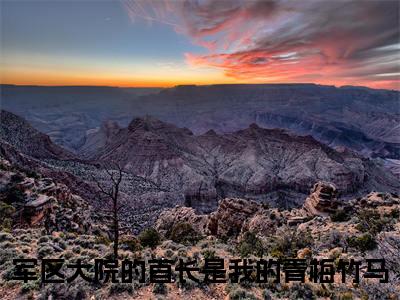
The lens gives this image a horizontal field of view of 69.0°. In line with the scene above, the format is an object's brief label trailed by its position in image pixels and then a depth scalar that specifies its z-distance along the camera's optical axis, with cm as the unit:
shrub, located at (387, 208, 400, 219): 2375
